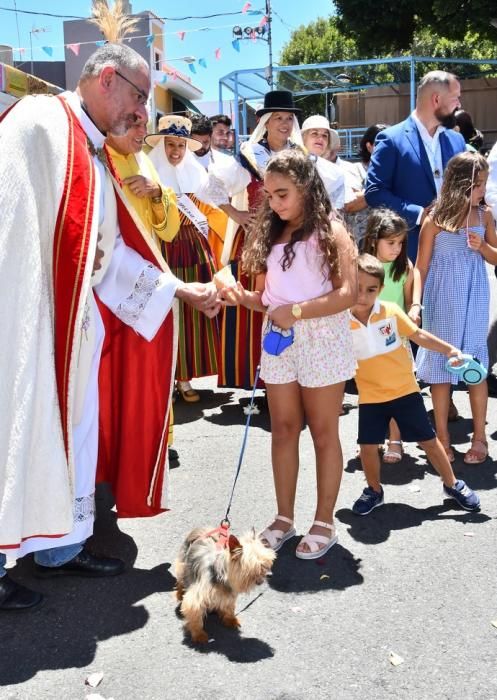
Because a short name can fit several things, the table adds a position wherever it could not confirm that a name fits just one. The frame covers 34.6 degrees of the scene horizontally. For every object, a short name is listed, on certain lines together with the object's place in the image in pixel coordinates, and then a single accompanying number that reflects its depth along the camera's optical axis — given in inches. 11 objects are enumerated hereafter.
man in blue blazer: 206.8
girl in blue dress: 186.4
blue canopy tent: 793.6
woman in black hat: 209.9
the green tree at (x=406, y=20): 824.3
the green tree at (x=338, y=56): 989.8
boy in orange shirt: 159.2
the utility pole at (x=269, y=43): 877.2
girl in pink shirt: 134.7
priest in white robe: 115.3
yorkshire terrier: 110.7
